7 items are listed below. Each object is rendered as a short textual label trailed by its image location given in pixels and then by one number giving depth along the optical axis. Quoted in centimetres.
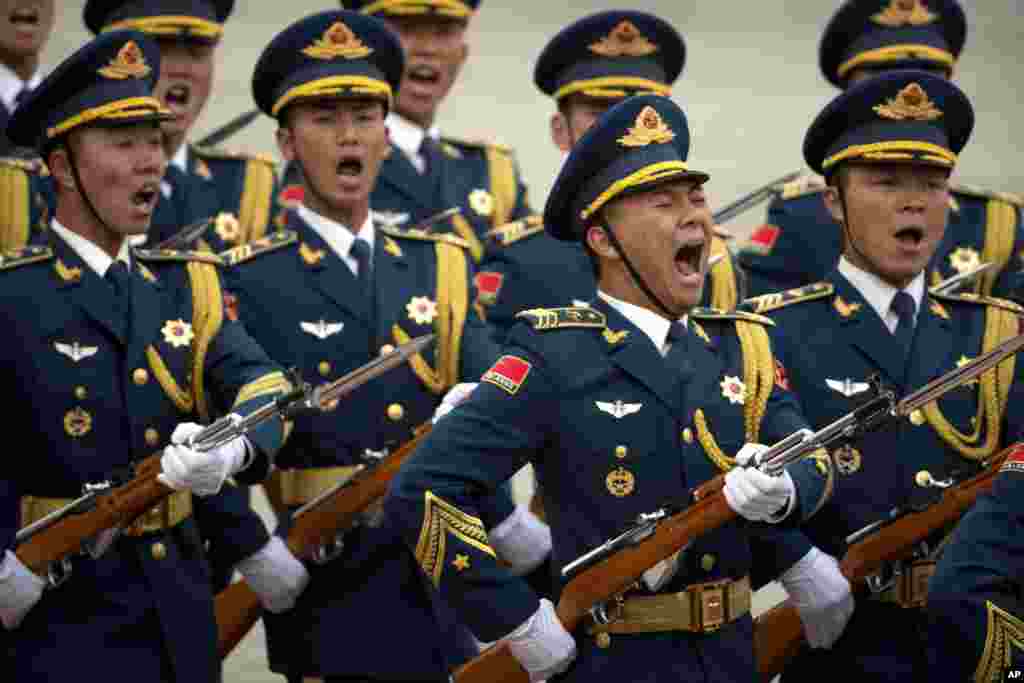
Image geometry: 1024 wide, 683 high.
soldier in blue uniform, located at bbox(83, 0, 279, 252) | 1945
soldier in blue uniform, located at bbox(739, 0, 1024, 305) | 1859
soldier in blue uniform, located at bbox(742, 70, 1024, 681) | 1481
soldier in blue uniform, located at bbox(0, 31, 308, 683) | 1487
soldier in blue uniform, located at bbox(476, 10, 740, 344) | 1853
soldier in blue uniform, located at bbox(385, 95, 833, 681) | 1338
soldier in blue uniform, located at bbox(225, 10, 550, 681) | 1644
